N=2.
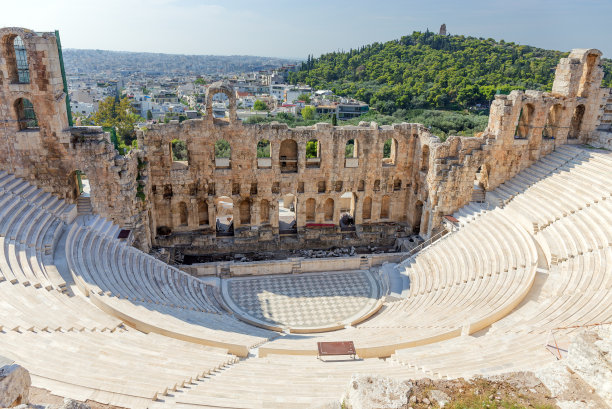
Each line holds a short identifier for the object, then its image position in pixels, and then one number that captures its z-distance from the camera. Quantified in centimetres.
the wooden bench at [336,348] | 1445
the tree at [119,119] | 6650
